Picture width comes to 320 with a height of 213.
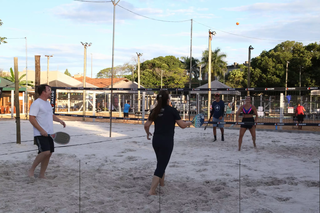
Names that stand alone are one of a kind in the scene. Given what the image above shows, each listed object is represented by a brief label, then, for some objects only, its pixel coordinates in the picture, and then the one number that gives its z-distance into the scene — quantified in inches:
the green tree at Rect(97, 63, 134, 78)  2499.8
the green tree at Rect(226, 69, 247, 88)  2048.5
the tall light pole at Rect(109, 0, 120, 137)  470.9
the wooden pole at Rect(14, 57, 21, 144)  366.9
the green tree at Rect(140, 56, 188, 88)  2261.3
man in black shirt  413.7
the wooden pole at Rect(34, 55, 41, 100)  408.5
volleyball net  614.5
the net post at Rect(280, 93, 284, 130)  614.3
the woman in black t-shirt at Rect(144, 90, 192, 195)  174.9
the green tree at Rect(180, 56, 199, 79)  2450.7
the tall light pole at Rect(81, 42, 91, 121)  1022.3
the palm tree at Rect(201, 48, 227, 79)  2094.0
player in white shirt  199.8
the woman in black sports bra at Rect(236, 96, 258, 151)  343.9
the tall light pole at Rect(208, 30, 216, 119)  867.7
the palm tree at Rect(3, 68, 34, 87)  1498.2
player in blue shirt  819.2
